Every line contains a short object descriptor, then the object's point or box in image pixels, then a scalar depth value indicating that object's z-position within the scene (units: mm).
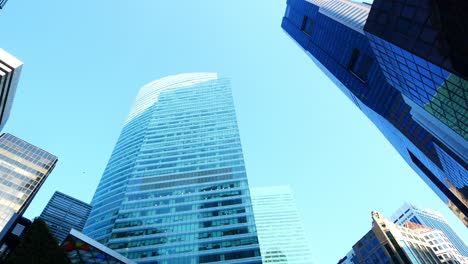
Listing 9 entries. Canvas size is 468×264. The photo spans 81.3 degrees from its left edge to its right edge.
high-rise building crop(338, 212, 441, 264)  91144
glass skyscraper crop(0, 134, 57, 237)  73950
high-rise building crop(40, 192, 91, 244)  120812
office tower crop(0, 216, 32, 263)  31812
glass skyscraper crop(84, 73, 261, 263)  66750
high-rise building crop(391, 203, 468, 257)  179875
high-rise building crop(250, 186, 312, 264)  141750
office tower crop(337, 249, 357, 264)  130025
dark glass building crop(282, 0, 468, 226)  50350
